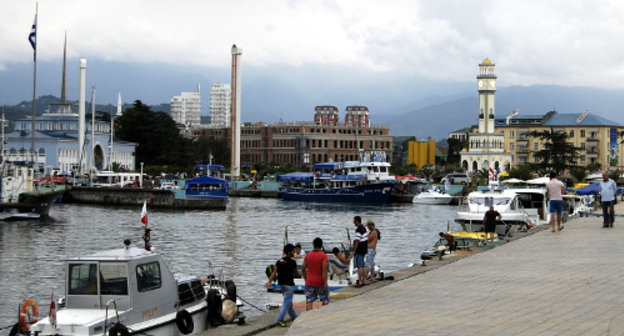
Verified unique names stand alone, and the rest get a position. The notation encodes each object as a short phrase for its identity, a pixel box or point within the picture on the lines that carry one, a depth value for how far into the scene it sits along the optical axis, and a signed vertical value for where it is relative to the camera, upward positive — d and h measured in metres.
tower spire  155.12 +19.38
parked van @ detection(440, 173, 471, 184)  122.55 +2.35
